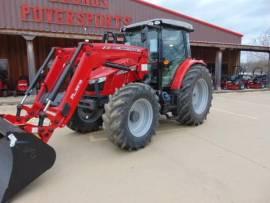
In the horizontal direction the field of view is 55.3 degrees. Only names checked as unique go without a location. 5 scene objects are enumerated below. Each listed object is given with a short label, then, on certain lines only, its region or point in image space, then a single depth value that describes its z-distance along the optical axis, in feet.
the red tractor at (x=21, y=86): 36.84
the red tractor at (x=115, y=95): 9.09
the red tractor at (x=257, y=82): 55.77
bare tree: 130.62
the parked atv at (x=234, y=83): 51.11
